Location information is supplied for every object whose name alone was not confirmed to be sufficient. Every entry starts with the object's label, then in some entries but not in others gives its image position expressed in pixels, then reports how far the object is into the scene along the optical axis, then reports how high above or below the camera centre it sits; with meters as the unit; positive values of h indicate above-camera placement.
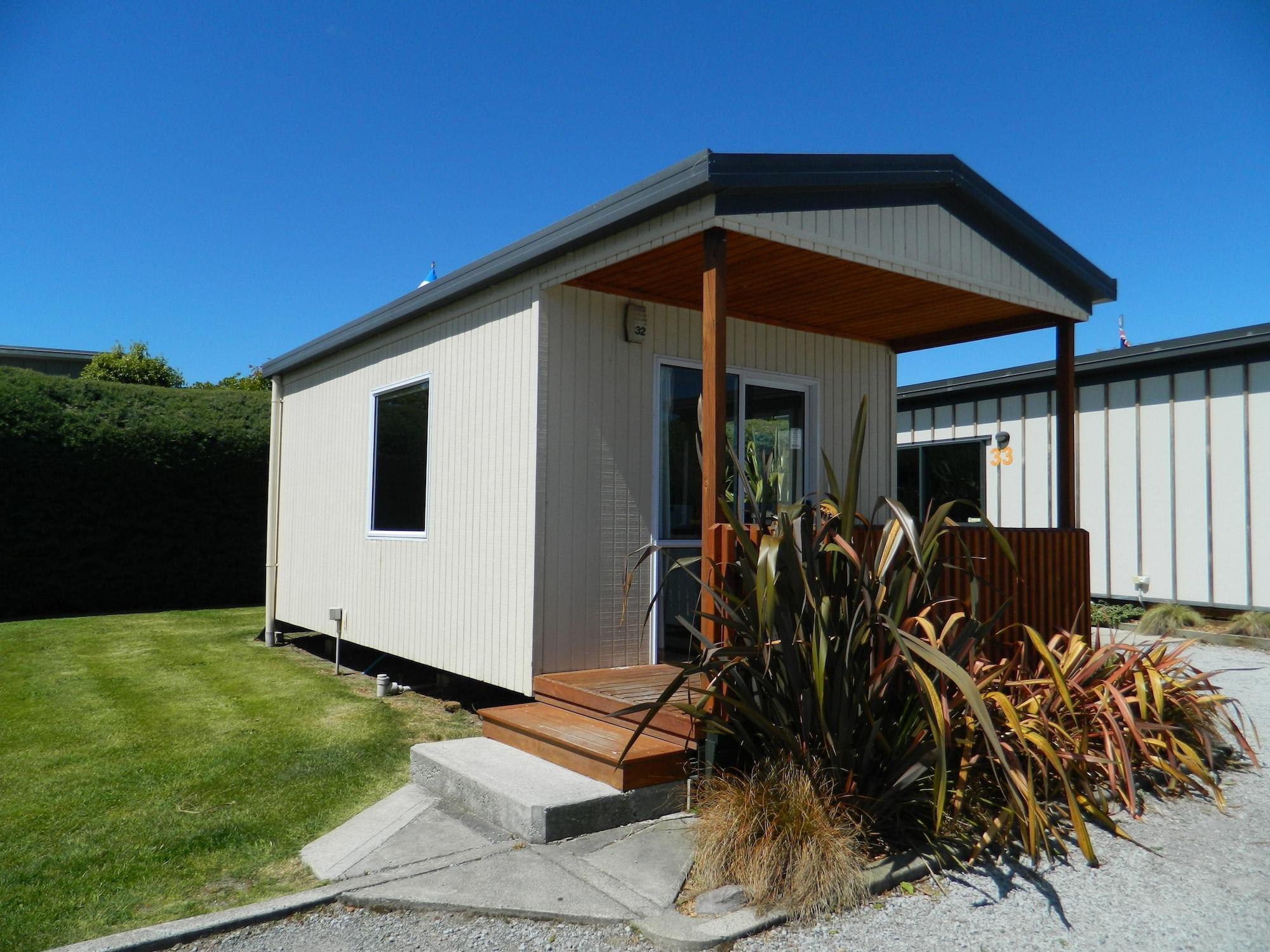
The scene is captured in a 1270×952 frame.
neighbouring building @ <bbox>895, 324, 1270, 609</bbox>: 8.39 +0.61
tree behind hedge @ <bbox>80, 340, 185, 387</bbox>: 20.77 +3.26
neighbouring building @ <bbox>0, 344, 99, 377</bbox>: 21.41 +3.52
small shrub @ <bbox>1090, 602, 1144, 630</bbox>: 9.00 -0.98
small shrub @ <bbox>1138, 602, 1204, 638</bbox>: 8.42 -0.96
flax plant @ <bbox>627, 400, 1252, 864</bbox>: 3.21 -0.69
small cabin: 4.39 +0.94
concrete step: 3.49 -1.16
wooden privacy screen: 4.71 -0.33
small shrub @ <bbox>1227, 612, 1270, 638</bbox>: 7.88 -0.93
